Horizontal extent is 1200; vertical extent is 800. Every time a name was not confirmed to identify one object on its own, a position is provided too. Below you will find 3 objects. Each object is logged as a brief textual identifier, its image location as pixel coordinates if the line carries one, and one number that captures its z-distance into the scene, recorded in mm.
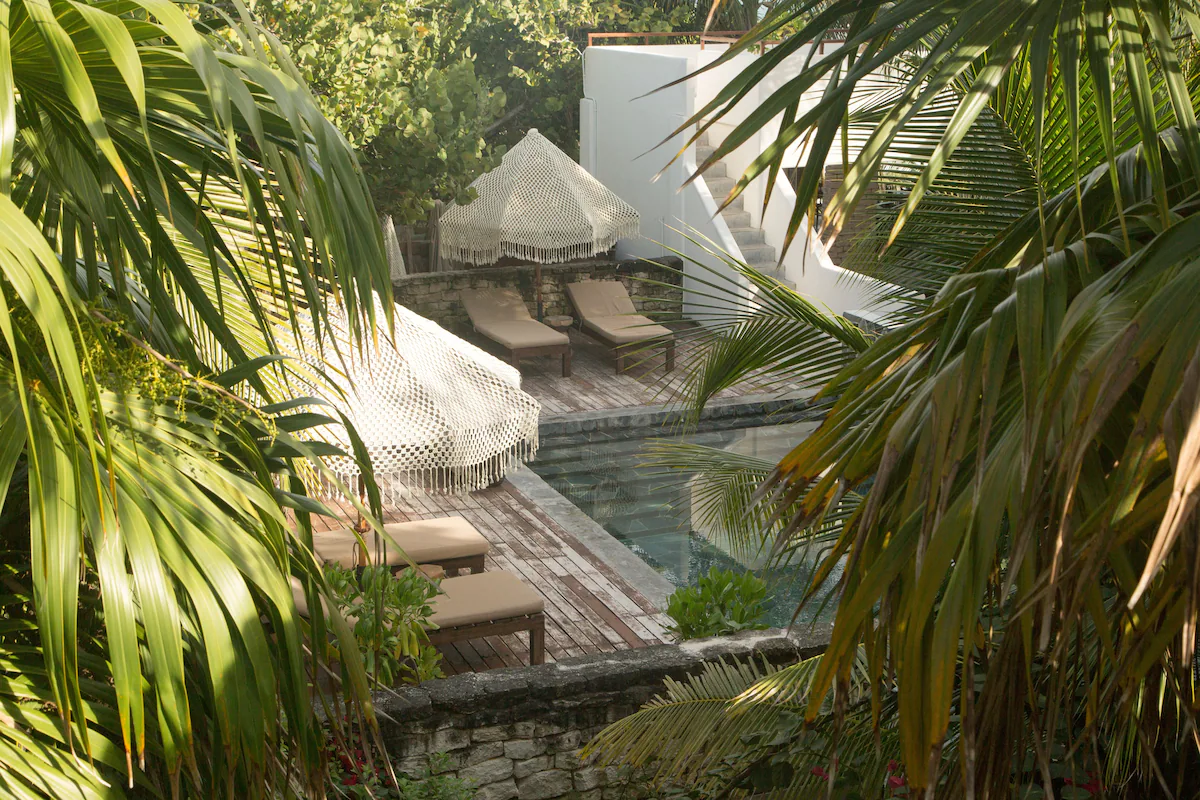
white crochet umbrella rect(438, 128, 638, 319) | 13500
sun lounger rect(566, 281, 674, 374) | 12914
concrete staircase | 15211
